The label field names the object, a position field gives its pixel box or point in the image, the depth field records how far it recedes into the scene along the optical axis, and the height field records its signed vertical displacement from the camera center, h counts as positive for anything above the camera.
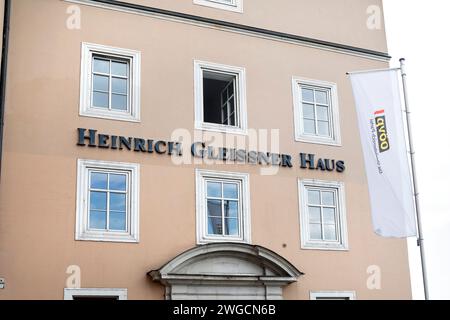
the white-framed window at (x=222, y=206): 15.69 +2.75
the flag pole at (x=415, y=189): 13.09 +2.57
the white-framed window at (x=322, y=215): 16.69 +2.65
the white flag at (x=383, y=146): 13.64 +3.49
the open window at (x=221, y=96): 16.45 +5.58
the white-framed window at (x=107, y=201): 14.59 +2.73
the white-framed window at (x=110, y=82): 15.39 +5.38
